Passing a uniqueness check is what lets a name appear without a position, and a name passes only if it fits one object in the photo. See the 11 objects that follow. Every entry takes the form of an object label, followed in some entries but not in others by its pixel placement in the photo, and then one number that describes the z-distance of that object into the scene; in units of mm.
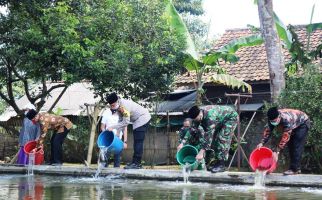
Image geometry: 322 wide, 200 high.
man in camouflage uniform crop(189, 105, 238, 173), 9820
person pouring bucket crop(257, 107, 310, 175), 9297
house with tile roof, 16719
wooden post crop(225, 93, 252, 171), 12484
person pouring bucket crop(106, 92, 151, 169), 11242
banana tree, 13852
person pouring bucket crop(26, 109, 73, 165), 11766
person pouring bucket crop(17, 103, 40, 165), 13539
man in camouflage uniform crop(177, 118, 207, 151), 10258
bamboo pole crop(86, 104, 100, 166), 13383
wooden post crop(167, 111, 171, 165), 15828
